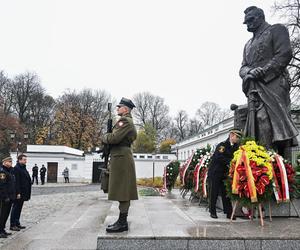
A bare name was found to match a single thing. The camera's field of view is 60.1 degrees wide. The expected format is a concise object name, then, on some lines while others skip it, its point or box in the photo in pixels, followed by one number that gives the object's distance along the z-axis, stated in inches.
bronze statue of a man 189.9
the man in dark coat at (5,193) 203.8
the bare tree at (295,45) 709.2
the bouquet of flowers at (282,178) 165.1
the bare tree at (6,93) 1465.9
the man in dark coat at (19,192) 228.2
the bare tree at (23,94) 1484.9
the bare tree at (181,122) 2013.8
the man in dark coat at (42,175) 918.2
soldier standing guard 146.2
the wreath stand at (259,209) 155.5
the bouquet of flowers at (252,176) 158.8
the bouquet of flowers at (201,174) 240.7
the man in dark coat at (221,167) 180.2
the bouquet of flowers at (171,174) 426.5
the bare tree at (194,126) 2003.5
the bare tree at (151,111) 1903.2
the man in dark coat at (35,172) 913.6
